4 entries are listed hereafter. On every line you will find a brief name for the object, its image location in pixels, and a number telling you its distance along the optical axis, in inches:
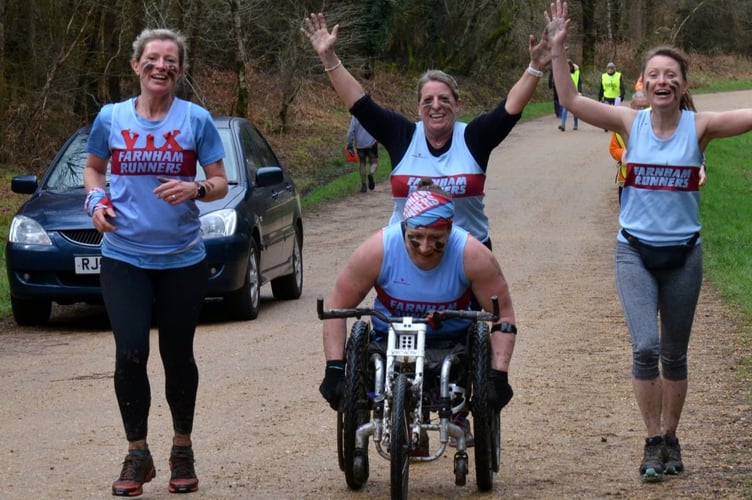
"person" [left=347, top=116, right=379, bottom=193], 989.8
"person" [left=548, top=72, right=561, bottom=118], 1670.5
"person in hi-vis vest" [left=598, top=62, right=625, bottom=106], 1414.9
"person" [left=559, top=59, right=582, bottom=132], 1513.3
